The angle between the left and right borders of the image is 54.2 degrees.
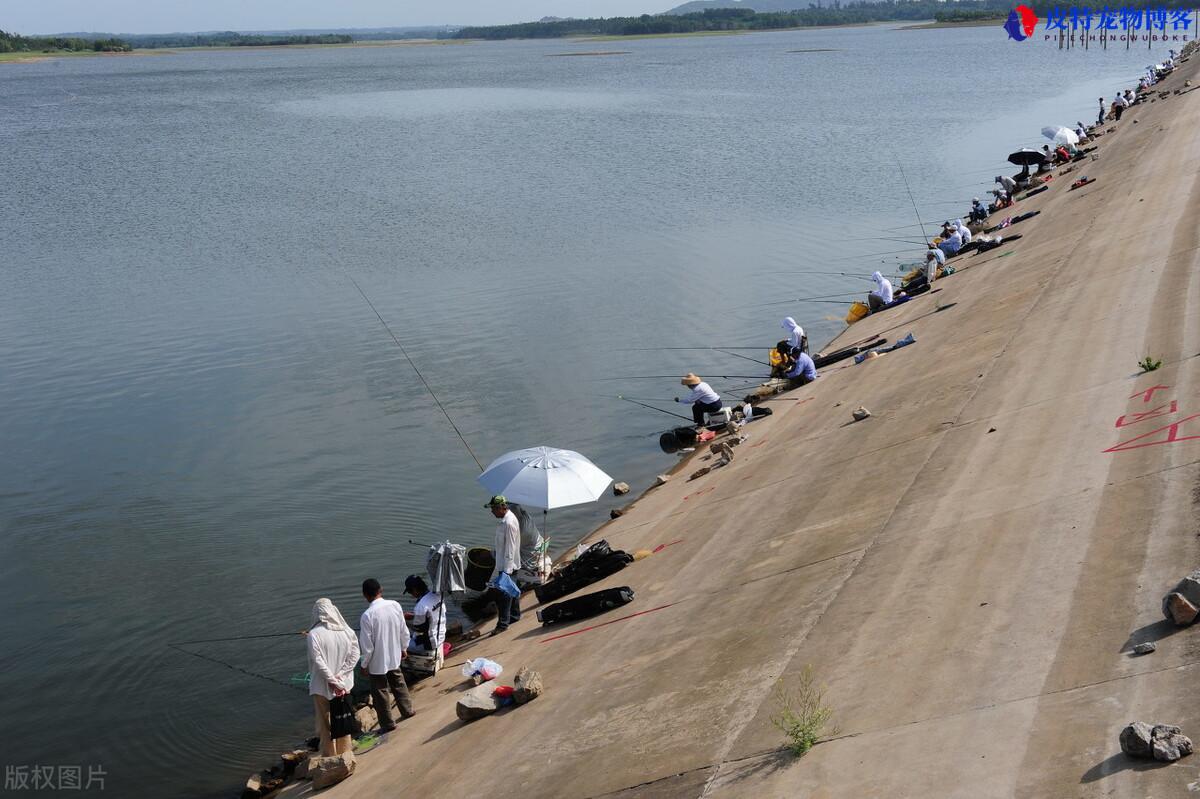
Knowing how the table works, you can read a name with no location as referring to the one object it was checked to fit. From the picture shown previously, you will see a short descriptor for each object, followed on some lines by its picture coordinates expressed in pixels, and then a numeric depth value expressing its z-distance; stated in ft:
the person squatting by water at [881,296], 93.20
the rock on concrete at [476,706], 36.86
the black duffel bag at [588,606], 43.29
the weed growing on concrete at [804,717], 27.55
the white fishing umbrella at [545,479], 47.21
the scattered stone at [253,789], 37.76
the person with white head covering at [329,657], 35.01
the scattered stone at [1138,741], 22.93
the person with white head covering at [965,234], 107.41
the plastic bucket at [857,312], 94.22
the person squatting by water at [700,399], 70.18
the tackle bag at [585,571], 46.57
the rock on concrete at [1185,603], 27.43
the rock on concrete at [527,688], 36.86
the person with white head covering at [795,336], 77.46
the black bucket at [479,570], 51.13
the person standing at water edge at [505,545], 44.33
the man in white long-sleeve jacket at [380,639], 37.27
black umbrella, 147.64
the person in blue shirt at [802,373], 74.59
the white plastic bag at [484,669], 40.56
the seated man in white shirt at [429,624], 44.73
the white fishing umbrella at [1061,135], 152.03
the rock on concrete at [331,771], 36.04
